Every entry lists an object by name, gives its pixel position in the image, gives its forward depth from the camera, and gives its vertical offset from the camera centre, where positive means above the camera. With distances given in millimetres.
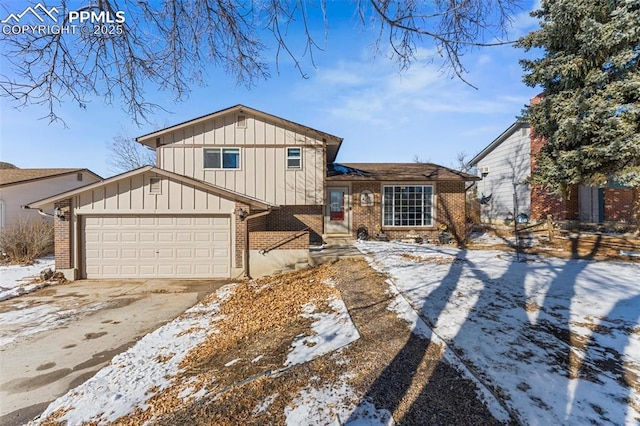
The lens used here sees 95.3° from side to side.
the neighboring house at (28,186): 14398 +1459
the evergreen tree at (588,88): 8852 +4035
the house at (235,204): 9695 +280
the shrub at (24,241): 12008 -1209
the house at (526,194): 12945 +761
